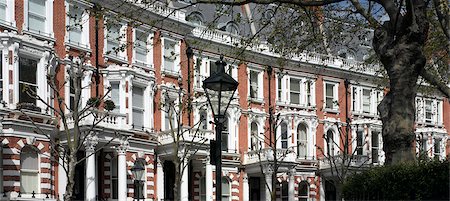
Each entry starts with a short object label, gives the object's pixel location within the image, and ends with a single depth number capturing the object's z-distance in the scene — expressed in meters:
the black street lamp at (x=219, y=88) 17.47
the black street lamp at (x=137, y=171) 32.44
